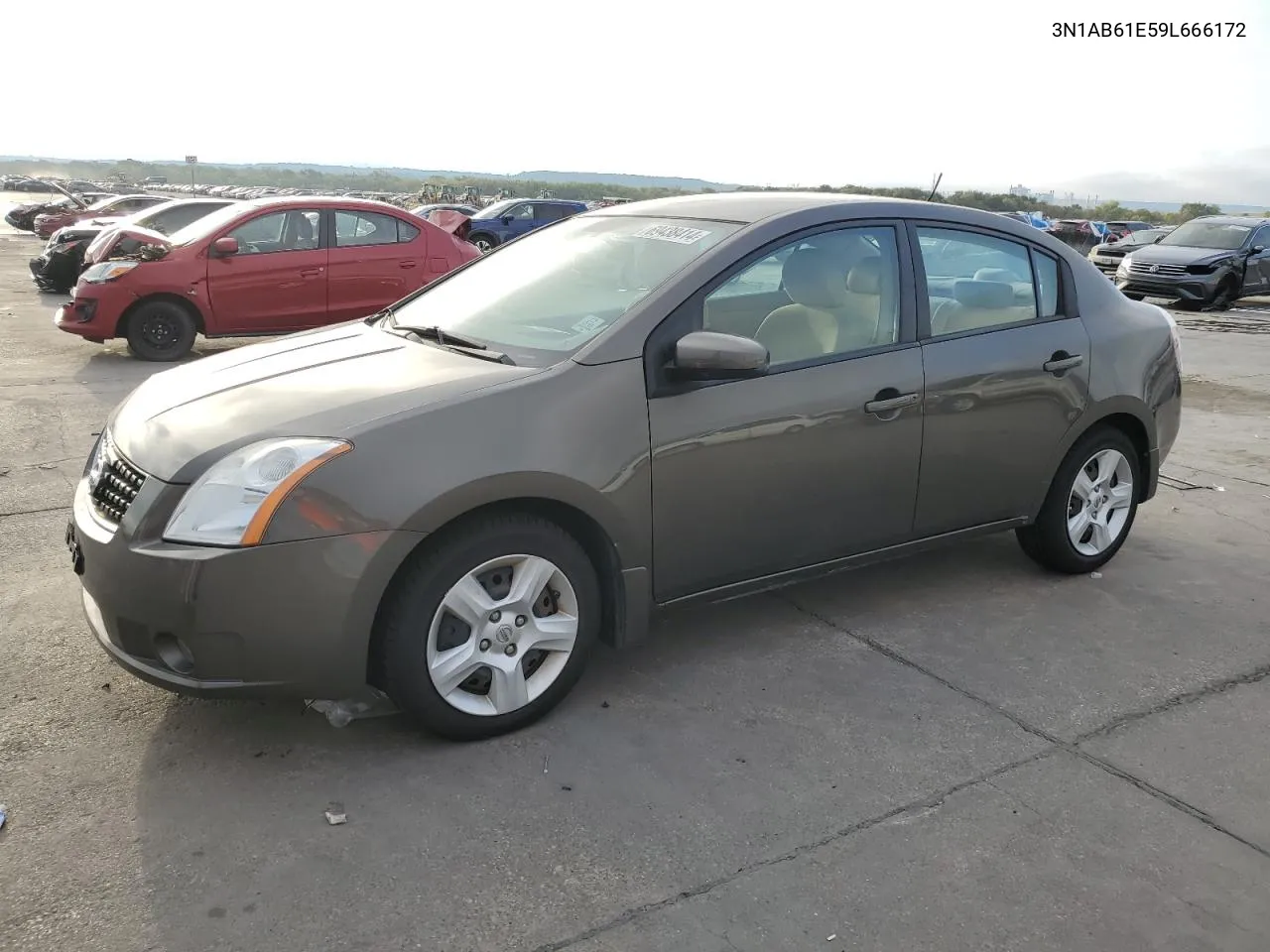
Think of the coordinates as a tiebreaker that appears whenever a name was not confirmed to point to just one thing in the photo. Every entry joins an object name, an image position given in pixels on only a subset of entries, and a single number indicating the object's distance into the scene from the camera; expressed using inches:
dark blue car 1074.7
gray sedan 118.8
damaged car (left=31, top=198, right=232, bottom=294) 540.7
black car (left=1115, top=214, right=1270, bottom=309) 700.0
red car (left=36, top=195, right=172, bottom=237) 833.4
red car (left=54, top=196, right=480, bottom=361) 402.9
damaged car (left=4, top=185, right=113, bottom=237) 1211.9
